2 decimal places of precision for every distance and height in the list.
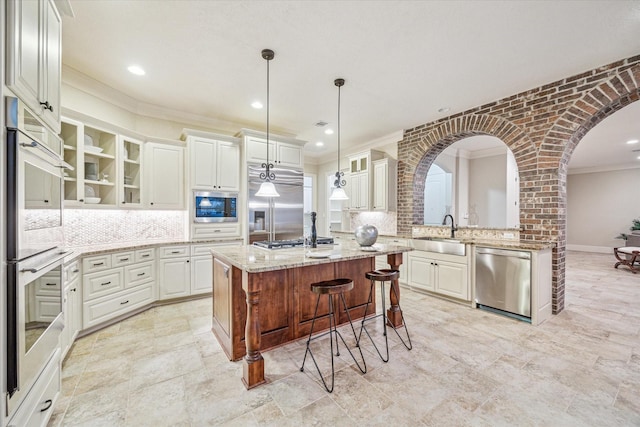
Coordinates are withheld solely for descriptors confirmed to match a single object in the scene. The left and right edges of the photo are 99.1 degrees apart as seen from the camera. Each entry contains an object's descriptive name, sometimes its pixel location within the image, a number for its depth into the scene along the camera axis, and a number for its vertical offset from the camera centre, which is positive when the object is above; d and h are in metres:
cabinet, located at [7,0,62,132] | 1.20 +0.81
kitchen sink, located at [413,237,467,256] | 3.82 -0.47
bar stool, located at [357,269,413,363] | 2.55 -0.61
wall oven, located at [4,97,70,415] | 1.17 -0.20
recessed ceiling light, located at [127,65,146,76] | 2.98 +1.59
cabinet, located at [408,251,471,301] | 3.79 -0.90
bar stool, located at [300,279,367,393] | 2.14 -0.62
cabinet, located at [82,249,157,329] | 2.87 -0.84
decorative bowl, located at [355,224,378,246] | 2.79 -0.22
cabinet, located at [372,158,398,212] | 5.20 +0.57
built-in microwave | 4.10 +0.10
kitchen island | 2.07 -0.75
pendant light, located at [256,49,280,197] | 2.94 +0.25
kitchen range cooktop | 2.87 -0.34
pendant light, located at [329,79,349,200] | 3.21 +0.29
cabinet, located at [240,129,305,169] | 4.39 +1.08
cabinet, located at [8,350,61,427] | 1.27 -0.98
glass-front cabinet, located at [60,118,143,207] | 3.00 +0.58
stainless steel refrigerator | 4.41 +0.08
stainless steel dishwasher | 3.20 -0.82
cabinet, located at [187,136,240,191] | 4.06 +0.76
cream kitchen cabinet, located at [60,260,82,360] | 2.34 -0.88
